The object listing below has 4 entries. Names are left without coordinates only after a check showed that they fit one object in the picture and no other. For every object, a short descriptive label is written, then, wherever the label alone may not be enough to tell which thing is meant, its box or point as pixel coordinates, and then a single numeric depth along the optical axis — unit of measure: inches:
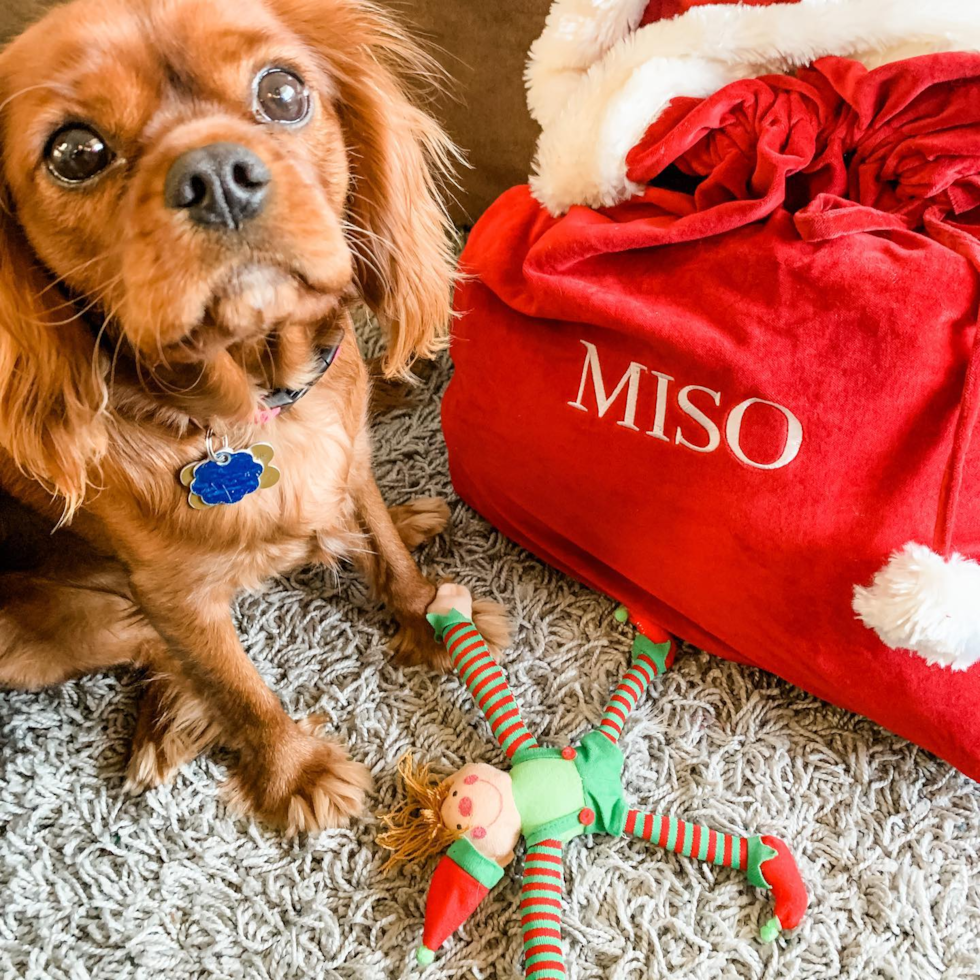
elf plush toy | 20.4
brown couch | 26.9
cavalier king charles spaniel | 16.7
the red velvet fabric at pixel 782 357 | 20.2
